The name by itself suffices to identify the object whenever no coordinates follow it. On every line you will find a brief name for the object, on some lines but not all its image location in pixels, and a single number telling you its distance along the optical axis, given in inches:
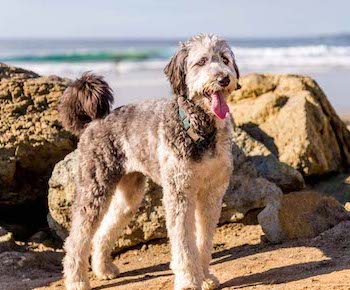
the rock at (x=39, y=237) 351.6
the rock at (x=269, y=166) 358.0
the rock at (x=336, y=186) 397.1
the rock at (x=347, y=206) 340.0
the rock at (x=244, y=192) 327.6
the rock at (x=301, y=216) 304.3
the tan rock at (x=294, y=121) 394.3
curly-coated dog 244.4
